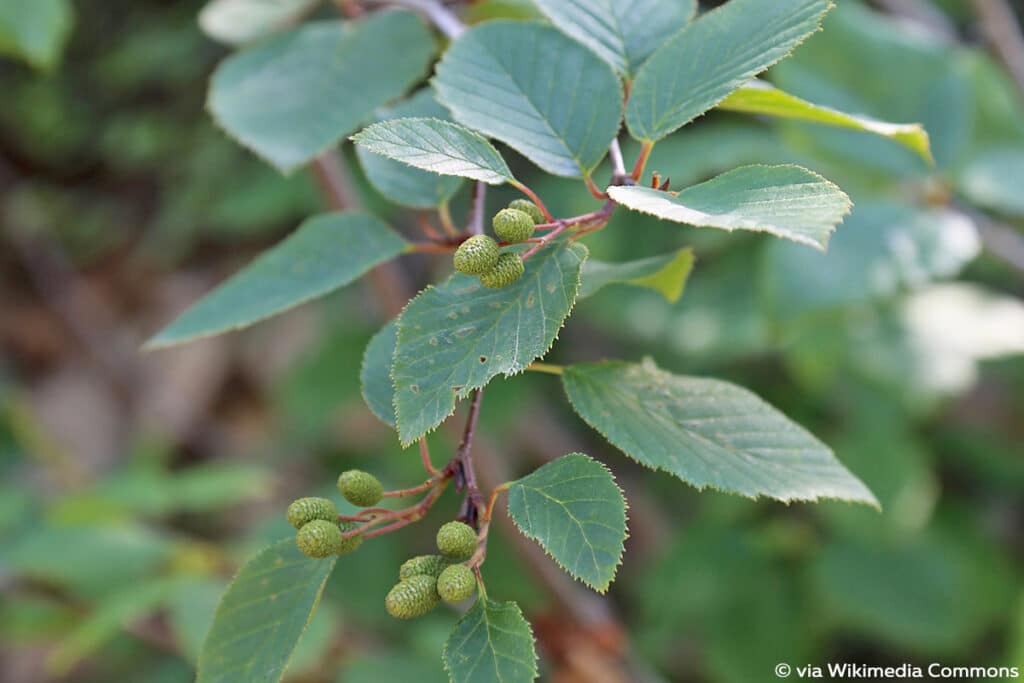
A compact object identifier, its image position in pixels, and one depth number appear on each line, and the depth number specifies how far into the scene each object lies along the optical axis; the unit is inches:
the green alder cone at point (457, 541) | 19.0
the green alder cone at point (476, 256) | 18.7
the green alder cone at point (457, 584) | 18.7
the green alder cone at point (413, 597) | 18.9
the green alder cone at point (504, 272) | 19.0
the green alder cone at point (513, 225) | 19.0
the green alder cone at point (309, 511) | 19.7
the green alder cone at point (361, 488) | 20.1
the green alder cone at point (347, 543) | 19.8
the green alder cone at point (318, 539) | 19.4
